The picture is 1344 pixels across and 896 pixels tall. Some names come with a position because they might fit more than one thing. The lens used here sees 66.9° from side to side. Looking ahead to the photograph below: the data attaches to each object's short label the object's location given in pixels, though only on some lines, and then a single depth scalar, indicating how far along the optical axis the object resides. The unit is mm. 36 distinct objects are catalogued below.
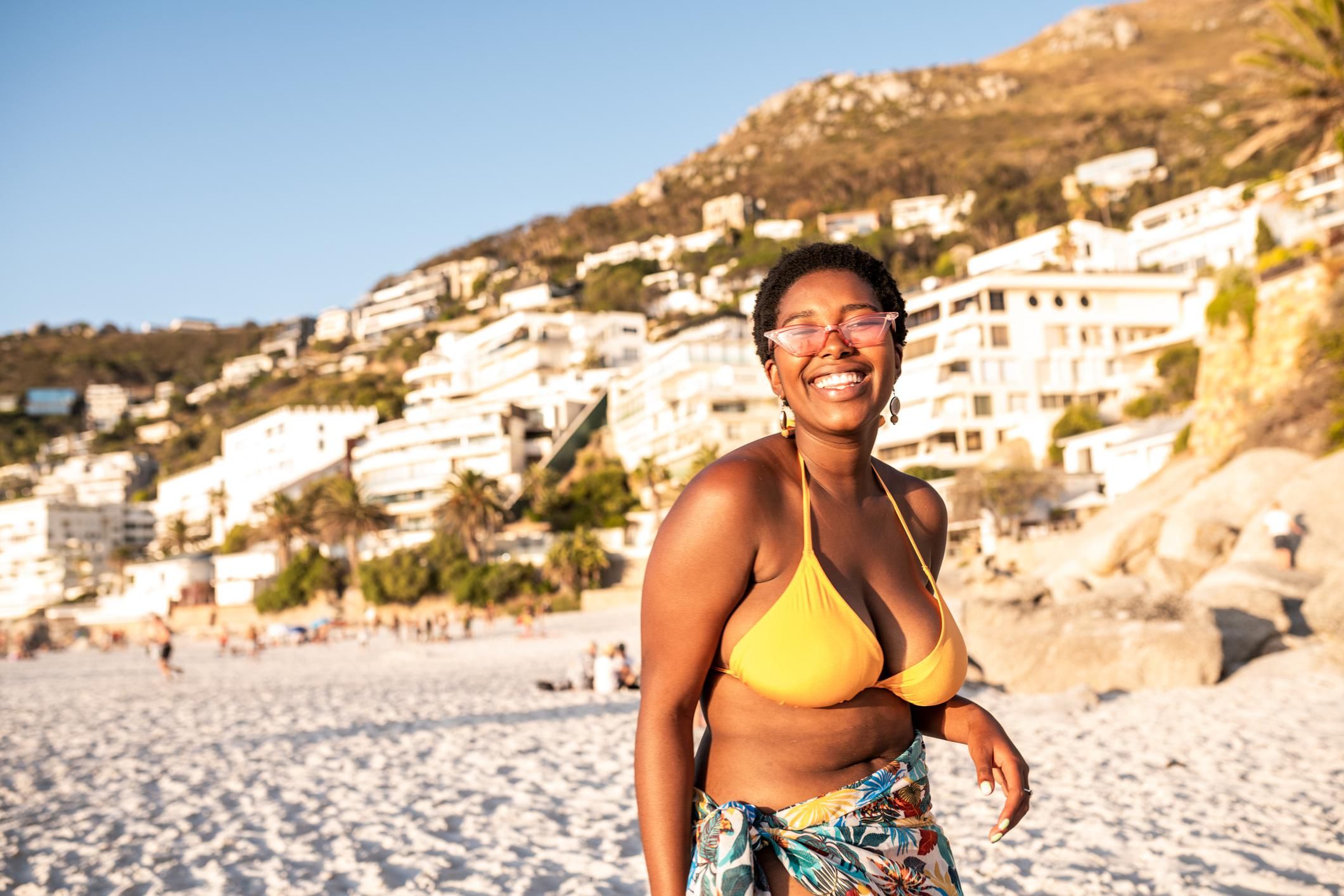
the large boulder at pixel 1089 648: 10281
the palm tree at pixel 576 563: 46188
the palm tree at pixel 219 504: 81375
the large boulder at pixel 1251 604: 10992
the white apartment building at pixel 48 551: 83312
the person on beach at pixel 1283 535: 14195
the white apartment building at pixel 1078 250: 59969
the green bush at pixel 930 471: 42250
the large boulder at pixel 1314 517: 14633
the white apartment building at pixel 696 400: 51500
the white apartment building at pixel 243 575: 61938
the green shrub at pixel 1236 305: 24125
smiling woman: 1771
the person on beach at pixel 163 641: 20984
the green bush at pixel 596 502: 53188
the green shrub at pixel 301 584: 54938
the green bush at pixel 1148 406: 42906
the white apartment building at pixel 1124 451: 35375
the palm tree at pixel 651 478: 51000
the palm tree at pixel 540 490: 54969
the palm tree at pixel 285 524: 59000
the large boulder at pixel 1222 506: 16344
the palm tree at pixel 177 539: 77625
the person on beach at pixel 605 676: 14203
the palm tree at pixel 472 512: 50562
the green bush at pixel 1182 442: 30375
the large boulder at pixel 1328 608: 10117
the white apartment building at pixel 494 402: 62875
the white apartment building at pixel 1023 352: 45875
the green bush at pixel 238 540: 70125
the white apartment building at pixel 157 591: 64750
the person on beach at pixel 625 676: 14297
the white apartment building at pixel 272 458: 75312
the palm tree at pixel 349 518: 55125
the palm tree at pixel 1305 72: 21062
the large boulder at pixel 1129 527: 19484
